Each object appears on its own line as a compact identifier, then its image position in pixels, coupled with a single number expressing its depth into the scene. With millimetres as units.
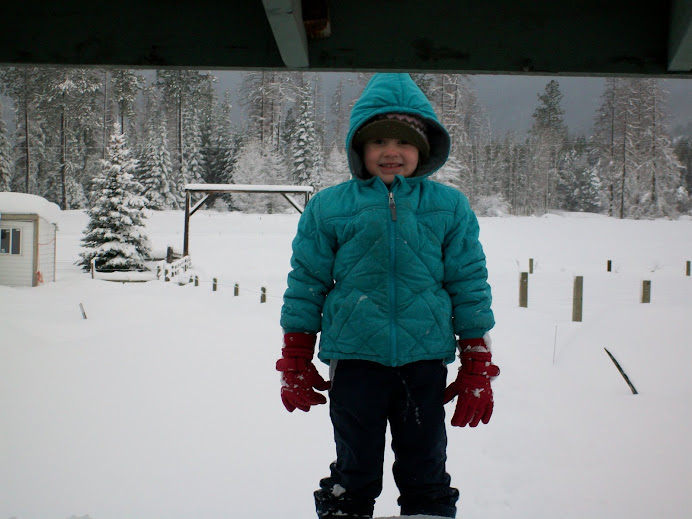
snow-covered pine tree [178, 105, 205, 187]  40219
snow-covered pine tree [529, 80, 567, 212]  43344
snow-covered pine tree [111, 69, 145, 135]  36750
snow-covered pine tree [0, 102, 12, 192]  31875
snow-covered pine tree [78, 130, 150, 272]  19672
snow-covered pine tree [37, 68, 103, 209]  32281
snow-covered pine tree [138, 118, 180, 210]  36750
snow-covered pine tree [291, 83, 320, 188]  38188
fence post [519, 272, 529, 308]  9406
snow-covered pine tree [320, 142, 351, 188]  37141
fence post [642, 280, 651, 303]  10008
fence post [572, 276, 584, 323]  7730
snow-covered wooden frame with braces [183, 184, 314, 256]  16391
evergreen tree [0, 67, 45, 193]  31344
